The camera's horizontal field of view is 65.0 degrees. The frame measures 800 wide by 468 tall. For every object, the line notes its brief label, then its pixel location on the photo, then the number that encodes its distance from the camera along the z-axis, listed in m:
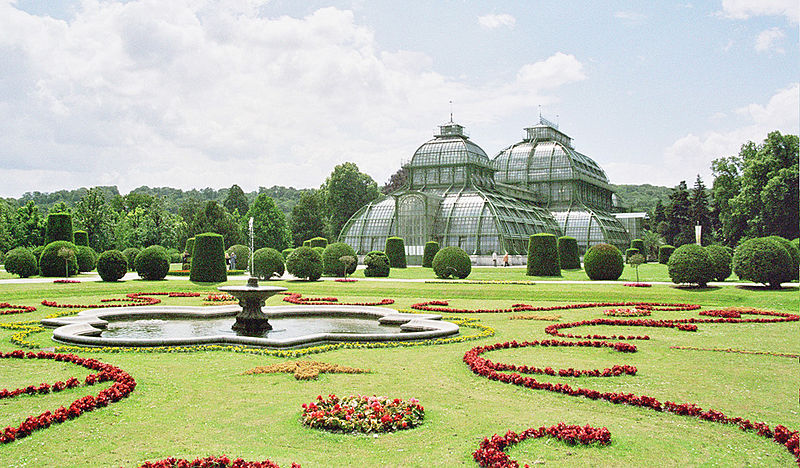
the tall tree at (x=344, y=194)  78.50
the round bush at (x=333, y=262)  37.66
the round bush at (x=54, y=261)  35.75
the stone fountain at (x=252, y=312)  15.48
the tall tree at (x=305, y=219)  76.19
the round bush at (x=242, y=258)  44.06
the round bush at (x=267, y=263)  34.97
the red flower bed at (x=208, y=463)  5.79
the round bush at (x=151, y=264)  33.62
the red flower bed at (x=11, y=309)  19.06
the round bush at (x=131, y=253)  43.38
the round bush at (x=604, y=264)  32.53
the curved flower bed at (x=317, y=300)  23.10
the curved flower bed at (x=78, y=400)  6.87
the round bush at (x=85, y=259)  40.25
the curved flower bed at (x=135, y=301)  21.02
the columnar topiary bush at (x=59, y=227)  42.12
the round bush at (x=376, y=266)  38.12
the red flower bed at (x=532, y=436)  6.03
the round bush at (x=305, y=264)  33.25
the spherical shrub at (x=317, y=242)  51.25
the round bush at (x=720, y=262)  25.95
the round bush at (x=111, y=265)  32.19
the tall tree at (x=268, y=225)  69.75
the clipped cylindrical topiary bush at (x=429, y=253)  49.06
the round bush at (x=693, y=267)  25.70
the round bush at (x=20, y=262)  34.91
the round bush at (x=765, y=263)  24.39
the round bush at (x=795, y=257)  24.47
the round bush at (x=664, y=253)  55.38
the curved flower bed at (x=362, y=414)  7.16
